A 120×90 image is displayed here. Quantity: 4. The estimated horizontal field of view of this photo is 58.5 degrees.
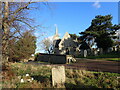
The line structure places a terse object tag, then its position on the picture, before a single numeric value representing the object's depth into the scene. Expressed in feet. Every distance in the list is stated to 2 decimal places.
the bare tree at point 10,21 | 25.66
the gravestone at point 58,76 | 18.63
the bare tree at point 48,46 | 152.43
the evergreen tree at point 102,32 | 102.47
